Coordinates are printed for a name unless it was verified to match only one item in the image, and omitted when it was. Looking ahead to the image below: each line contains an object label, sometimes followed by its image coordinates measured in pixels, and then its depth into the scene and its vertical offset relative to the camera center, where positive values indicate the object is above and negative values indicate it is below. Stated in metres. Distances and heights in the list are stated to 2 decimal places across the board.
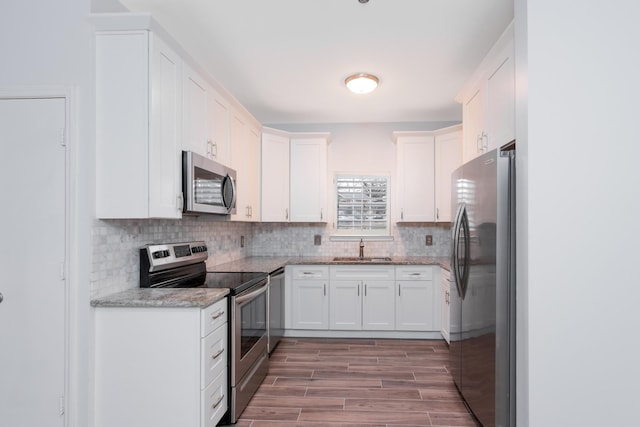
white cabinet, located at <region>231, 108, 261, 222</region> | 3.62 +0.54
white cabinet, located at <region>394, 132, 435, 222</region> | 4.52 +0.46
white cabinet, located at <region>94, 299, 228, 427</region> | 2.02 -0.81
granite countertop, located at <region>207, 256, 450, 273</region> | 3.71 -0.52
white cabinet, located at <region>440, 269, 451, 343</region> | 3.94 -0.91
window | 4.95 +0.11
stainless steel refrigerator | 2.08 -0.41
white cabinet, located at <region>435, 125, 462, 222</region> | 4.40 +0.61
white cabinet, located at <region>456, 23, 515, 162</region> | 2.30 +0.80
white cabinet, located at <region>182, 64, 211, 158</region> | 2.53 +0.71
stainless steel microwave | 2.49 +0.22
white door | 2.01 -0.31
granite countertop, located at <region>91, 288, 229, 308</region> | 2.02 -0.46
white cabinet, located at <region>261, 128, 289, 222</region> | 4.50 +0.47
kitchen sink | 4.52 -0.53
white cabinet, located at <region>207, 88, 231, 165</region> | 2.97 +0.73
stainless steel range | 2.47 -0.57
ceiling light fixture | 3.35 +1.19
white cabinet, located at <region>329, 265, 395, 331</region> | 4.26 -0.92
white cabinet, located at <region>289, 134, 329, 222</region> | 4.64 +0.46
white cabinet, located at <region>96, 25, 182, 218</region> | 2.08 +0.51
